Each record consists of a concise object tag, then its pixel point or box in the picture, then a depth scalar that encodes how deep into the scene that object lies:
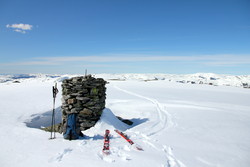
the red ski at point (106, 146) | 4.54
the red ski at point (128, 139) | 5.08
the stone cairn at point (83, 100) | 8.57
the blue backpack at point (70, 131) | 5.46
